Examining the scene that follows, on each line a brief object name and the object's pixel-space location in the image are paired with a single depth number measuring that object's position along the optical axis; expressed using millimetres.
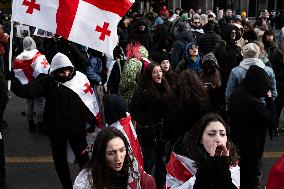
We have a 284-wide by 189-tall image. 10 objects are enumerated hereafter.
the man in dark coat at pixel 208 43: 9270
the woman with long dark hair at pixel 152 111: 5914
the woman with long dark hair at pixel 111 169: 3430
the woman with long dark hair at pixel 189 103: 5602
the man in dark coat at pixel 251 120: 5391
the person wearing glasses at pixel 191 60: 8195
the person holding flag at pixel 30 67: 8312
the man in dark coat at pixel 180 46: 9594
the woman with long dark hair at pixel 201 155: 3099
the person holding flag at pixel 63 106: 5676
